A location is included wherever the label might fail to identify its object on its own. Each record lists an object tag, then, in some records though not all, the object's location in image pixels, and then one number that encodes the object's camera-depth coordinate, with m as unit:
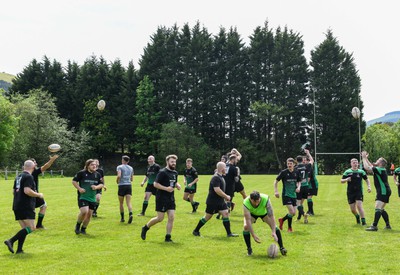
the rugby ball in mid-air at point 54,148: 13.17
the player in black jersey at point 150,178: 17.88
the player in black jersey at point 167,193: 12.55
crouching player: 10.50
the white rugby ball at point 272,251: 10.61
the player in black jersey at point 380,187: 14.69
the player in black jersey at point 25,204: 10.95
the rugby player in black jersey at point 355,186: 15.73
